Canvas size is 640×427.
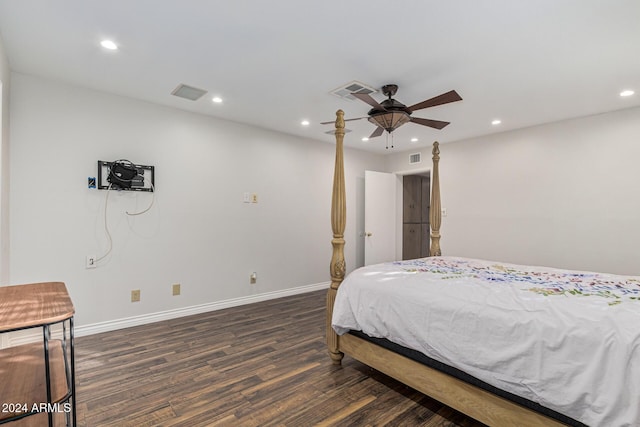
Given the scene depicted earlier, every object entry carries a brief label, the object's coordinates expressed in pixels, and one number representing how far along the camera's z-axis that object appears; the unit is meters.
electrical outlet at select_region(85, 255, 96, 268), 3.15
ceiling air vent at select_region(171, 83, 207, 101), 3.08
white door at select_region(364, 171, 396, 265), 5.55
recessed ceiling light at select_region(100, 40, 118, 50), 2.30
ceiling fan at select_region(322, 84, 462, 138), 2.53
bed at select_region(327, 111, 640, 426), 1.35
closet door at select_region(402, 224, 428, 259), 6.23
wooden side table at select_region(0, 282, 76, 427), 1.01
